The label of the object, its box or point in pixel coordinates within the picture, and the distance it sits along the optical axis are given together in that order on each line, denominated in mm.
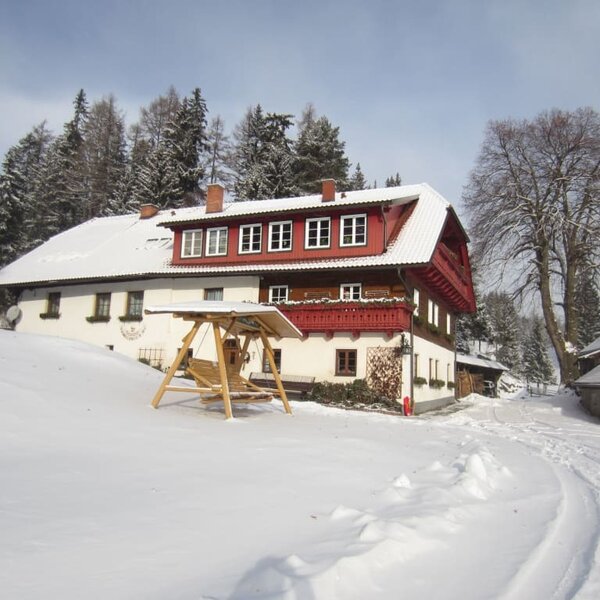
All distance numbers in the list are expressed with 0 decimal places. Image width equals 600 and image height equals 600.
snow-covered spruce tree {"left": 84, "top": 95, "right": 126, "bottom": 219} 50656
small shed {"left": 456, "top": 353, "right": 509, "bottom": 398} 35197
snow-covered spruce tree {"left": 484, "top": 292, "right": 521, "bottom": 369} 71750
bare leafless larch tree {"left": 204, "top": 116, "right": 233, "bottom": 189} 50500
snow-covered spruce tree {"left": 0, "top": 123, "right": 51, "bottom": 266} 38062
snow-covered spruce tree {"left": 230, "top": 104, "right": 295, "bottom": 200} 42531
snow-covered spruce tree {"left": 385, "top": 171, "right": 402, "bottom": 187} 73562
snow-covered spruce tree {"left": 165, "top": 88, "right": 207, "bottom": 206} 45219
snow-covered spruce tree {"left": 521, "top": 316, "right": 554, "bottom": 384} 78062
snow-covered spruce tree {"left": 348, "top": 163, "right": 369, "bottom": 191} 62428
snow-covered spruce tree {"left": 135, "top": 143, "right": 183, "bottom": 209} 43719
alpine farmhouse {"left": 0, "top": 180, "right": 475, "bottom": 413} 21422
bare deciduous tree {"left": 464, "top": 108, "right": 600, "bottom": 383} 28281
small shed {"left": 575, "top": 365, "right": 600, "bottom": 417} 19986
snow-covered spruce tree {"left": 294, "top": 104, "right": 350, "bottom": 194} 47438
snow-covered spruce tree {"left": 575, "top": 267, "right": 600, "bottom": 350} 68288
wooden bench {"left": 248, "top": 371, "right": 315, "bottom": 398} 21328
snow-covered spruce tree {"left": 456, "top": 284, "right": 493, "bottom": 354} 49719
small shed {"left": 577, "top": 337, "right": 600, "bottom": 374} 25109
